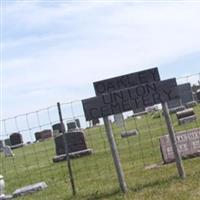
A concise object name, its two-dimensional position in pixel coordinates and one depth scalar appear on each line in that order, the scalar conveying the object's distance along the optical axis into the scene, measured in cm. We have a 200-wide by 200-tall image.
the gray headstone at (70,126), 4587
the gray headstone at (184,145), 1567
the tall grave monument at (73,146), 2506
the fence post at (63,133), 1324
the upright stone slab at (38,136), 5639
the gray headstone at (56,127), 5300
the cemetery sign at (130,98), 1259
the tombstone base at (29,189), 1545
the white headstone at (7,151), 3774
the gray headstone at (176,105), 4157
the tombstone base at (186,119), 3215
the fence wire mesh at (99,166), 1391
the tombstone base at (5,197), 1470
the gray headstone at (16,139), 5038
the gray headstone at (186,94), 4509
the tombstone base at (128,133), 3098
